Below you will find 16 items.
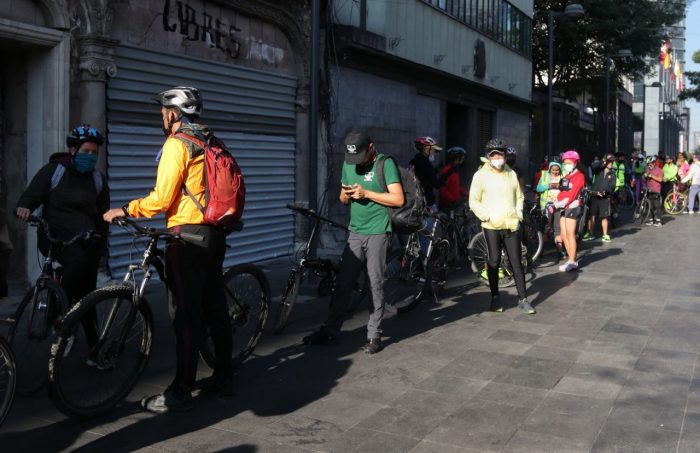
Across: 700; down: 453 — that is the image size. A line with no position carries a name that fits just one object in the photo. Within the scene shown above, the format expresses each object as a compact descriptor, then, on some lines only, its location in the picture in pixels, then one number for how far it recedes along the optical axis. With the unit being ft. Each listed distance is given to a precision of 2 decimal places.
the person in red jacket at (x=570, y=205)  36.09
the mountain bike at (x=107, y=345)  13.89
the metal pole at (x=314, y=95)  29.91
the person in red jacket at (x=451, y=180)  35.63
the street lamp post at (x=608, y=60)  98.99
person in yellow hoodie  25.66
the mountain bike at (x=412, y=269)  24.95
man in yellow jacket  14.37
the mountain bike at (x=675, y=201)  75.41
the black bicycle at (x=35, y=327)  15.81
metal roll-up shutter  29.91
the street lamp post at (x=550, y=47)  70.95
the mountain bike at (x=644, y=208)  63.62
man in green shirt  19.65
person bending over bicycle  17.46
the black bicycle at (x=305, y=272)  21.83
